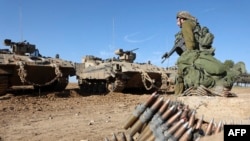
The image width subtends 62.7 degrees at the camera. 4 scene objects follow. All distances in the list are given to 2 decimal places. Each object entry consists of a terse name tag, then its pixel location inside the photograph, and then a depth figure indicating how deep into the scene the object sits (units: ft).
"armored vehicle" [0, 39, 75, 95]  28.12
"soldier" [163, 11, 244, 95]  10.37
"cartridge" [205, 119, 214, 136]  6.43
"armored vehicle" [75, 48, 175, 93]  32.99
